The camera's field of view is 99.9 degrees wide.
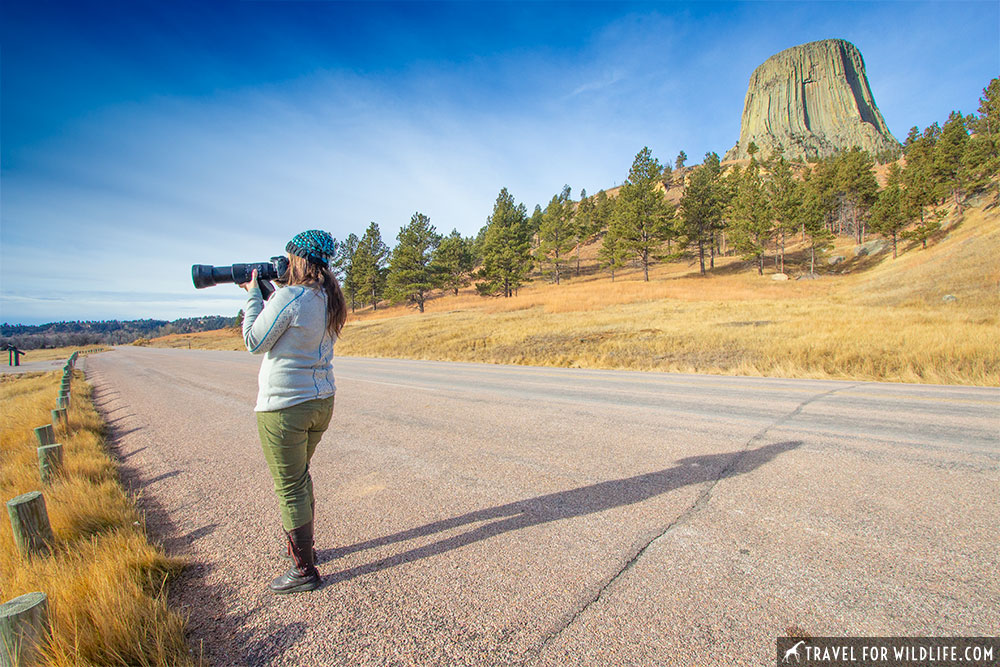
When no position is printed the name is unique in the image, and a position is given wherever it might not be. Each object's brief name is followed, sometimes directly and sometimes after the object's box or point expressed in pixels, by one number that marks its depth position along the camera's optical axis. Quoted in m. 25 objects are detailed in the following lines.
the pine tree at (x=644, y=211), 44.00
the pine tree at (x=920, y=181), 42.12
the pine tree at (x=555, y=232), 54.34
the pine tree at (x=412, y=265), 45.19
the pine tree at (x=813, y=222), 42.16
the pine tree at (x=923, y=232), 40.25
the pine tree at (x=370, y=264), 58.00
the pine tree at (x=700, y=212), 49.19
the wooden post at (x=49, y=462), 4.11
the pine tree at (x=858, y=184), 52.12
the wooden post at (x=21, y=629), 1.66
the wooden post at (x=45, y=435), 4.67
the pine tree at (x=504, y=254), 45.09
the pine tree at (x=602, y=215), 67.03
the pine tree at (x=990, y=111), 50.28
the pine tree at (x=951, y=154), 46.81
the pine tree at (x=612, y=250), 45.28
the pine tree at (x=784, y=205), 43.88
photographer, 2.45
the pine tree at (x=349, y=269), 60.91
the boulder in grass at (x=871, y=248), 45.92
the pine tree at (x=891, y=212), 41.47
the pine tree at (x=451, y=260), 47.16
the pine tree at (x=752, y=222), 43.72
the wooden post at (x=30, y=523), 2.74
